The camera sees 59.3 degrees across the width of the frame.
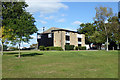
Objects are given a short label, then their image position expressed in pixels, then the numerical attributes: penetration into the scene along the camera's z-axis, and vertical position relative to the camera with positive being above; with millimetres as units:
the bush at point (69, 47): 45219 -2202
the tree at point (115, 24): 33460 +5749
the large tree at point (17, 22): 17536 +3556
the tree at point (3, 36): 20176 +1122
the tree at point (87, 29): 55977 +7183
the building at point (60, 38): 46833 +1906
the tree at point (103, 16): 33958 +8467
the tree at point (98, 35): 36016 +2387
